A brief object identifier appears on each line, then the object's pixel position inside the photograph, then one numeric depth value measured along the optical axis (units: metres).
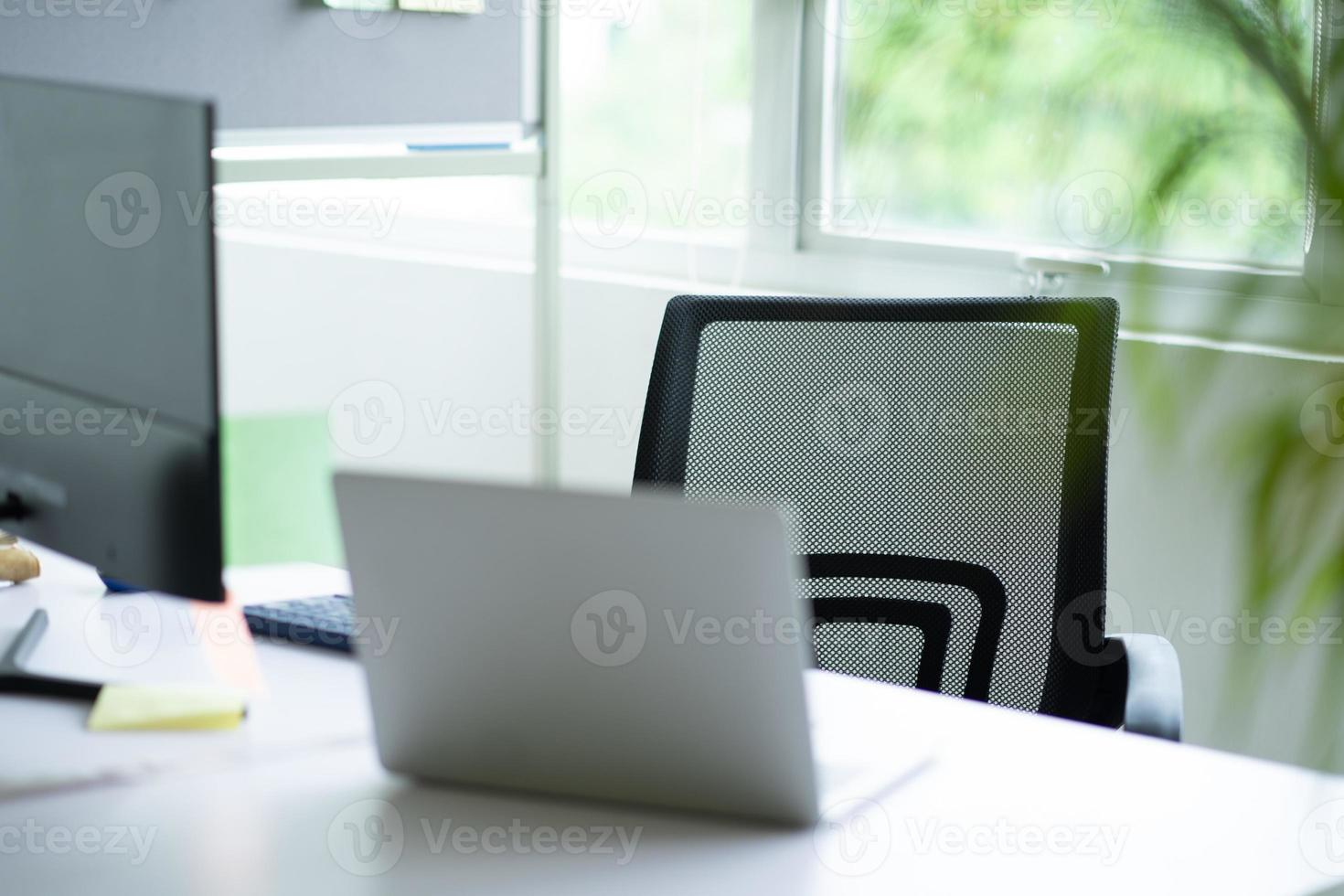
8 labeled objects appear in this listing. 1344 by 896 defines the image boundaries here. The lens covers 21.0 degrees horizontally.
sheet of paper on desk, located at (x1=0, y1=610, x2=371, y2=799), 2.52
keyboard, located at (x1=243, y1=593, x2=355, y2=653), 2.80
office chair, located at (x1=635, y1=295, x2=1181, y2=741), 2.94
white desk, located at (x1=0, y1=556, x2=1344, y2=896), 2.36
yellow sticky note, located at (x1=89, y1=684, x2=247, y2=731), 2.60
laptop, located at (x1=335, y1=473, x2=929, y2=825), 2.36
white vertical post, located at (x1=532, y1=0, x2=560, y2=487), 3.92
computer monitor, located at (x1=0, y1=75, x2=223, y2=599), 2.52
